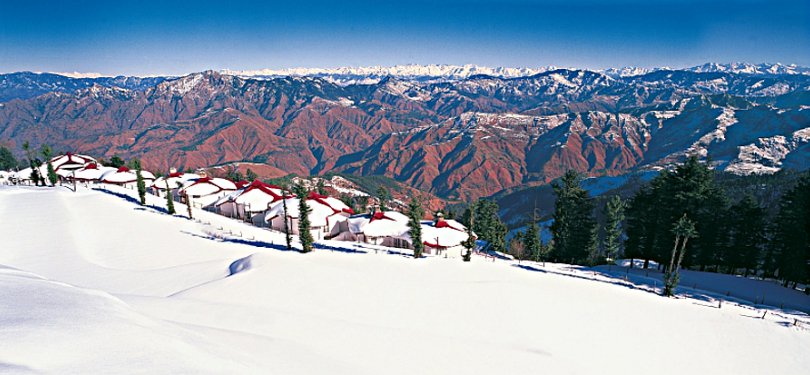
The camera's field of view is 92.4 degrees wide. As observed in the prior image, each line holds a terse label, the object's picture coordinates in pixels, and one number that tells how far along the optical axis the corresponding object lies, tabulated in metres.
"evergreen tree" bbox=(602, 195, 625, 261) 58.97
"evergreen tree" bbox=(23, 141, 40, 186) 87.51
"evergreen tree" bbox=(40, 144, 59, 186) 83.79
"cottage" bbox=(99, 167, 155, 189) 90.94
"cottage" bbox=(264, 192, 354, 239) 66.19
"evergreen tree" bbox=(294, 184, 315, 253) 46.32
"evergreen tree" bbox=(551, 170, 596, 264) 58.78
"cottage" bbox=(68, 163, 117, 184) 92.50
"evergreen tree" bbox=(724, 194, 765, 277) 50.59
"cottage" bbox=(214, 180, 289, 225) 71.31
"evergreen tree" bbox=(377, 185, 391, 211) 82.56
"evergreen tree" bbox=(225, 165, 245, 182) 116.62
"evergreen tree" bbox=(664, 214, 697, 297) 35.25
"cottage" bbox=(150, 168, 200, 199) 87.00
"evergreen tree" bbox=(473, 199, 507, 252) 73.46
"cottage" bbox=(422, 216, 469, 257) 60.06
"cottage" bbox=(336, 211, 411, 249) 62.69
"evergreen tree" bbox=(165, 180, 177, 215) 64.75
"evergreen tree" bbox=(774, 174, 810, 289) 40.62
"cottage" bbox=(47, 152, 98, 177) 95.88
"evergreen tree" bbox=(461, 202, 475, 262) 45.78
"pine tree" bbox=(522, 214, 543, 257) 62.16
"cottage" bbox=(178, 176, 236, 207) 79.44
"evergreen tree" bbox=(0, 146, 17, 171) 130.62
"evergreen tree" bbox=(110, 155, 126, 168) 115.36
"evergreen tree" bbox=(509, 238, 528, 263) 66.54
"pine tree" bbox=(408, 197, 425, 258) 48.50
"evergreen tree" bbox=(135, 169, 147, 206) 69.56
